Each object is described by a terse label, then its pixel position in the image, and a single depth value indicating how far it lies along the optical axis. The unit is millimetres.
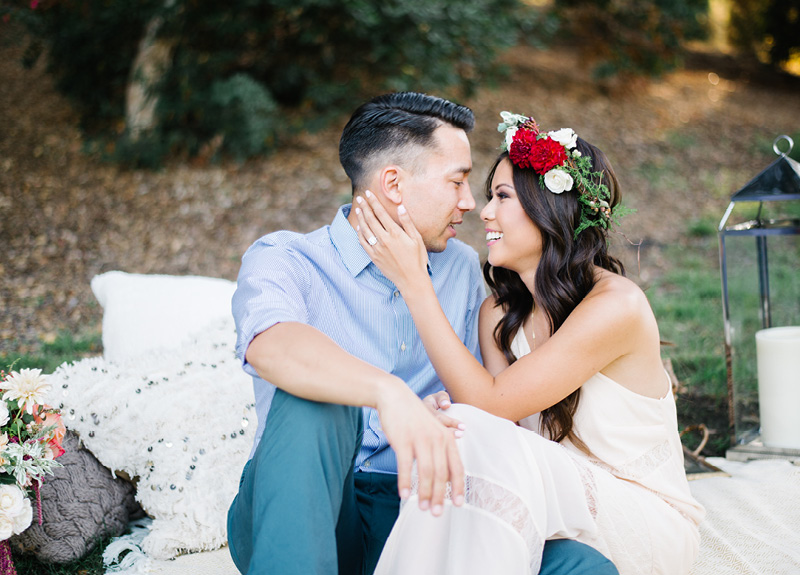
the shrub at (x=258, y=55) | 7230
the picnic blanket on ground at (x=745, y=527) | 2707
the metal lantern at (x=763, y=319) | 3426
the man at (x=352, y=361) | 1886
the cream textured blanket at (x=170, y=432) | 2926
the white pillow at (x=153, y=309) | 3762
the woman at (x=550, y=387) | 1990
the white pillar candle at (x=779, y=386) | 3430
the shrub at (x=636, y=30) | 10008
